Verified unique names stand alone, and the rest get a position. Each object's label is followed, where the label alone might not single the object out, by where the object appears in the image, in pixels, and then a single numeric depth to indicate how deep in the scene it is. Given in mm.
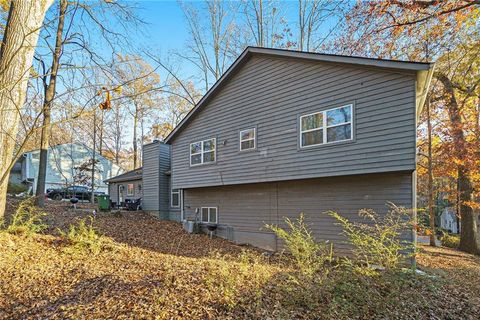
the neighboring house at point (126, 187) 21875
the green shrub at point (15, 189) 24270
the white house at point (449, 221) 28894
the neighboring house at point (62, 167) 30609
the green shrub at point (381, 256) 5078
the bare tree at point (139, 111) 30797
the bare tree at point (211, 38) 24578
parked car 23728
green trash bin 18036
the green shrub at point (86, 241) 6605
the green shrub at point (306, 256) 4770
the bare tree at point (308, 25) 21469
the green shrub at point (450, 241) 15438
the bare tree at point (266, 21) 23000
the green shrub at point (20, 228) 6691
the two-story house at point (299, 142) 8430
